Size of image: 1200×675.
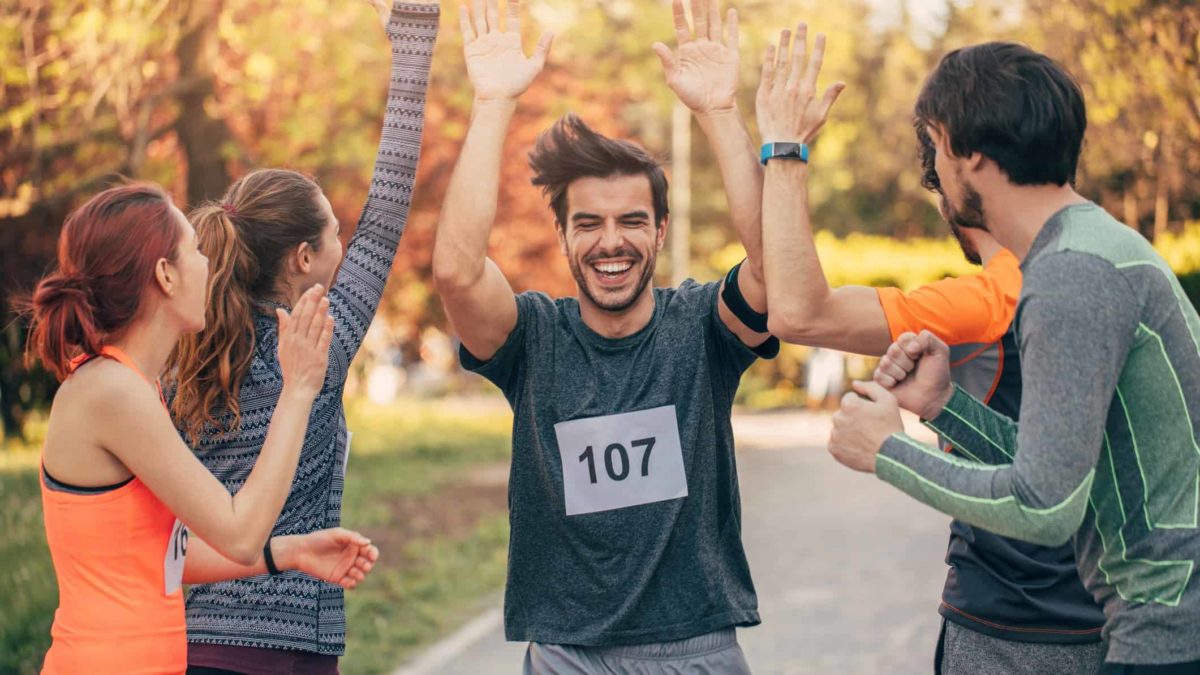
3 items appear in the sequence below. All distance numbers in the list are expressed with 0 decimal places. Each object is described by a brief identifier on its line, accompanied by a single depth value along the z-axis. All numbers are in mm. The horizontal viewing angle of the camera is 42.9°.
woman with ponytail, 3469
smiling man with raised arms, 3770
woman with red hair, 2947
